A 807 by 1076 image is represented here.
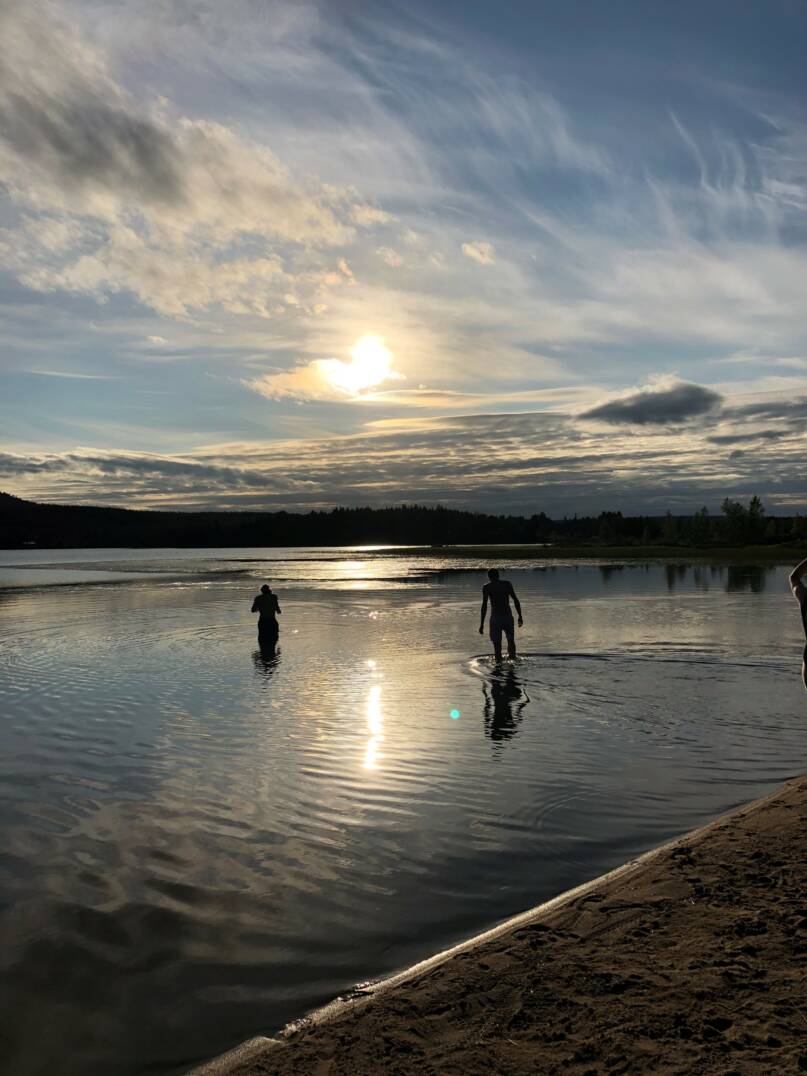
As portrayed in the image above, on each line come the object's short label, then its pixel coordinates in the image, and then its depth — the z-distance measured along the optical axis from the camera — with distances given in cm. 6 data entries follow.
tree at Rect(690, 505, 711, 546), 18210
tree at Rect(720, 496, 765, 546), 15600
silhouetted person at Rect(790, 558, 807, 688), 835
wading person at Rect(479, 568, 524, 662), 1923
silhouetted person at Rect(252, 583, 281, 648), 2148
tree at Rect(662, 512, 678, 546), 19302
